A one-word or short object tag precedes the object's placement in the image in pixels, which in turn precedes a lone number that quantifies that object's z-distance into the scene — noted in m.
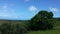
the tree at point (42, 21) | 18.03
